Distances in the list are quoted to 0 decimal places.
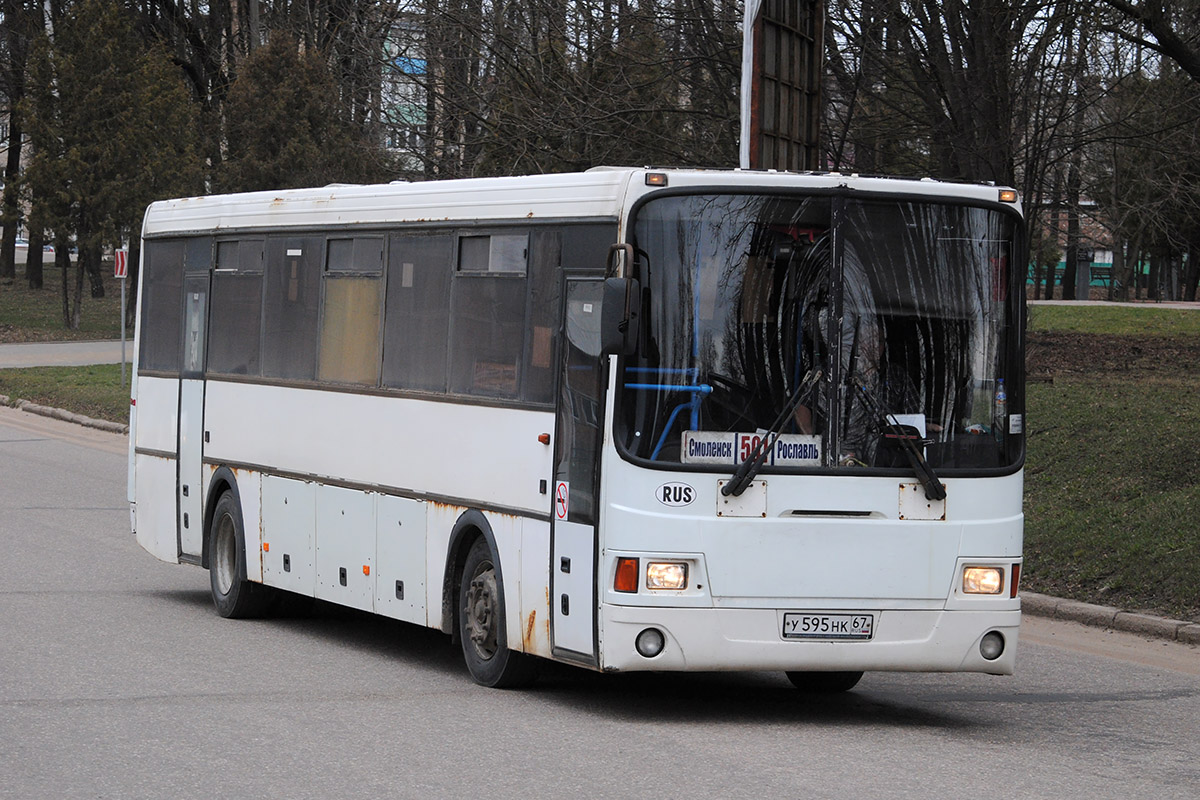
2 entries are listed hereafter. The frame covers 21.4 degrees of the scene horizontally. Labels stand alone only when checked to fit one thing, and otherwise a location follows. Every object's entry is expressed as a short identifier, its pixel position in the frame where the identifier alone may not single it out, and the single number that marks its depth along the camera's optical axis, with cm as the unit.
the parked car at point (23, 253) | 16650
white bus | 1454
